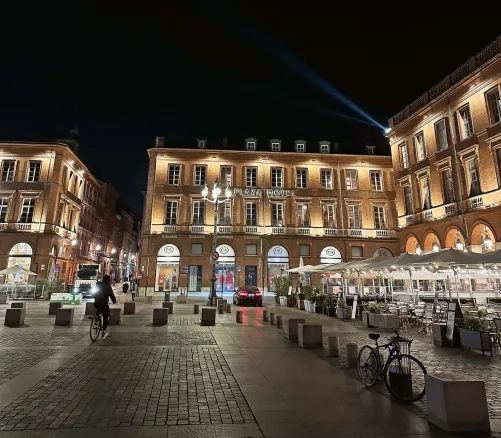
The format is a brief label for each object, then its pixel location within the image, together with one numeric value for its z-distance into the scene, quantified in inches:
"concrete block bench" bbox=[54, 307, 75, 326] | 531.8
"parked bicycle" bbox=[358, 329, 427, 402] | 213.8
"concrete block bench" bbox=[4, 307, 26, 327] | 510.6
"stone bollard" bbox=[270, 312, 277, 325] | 568.1
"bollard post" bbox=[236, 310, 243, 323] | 596.1
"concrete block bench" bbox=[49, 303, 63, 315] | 668.1
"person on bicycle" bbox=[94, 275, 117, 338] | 426.3
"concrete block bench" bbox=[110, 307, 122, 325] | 548.7
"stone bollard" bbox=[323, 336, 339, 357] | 333.6
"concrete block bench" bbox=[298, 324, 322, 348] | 378.6
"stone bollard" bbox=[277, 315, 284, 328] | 538.6
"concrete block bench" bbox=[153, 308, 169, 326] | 552.7
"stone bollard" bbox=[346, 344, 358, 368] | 289.9
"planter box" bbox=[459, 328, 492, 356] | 345.1
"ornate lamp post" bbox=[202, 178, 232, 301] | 847.1
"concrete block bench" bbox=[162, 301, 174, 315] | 732.2
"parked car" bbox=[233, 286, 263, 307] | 986.7
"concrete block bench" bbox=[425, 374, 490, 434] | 166.2
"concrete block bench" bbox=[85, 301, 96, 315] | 644.1
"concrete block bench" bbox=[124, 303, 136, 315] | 707.2
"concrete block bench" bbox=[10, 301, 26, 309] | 554.4
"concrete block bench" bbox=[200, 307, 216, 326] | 554.1
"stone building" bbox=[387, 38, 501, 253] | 841.5
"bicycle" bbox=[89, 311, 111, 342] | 410.9
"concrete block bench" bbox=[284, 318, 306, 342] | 426.0
